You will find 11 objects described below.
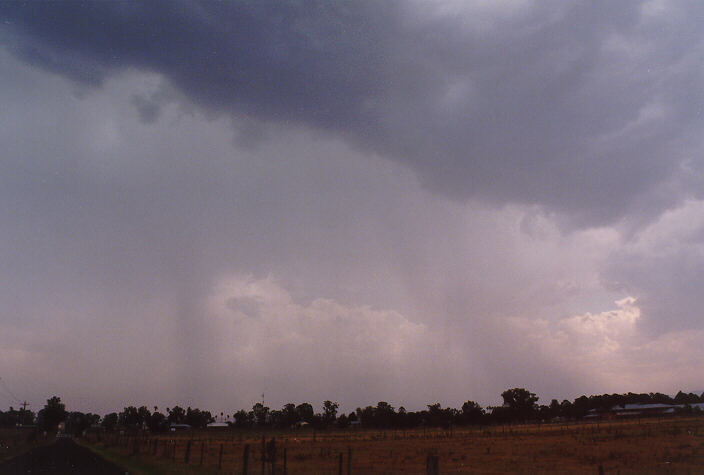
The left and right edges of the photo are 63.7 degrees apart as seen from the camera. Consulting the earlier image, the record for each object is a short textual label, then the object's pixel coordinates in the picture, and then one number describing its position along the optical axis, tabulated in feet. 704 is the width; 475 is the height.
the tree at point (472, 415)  519.19
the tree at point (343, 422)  568.82
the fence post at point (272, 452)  72.54
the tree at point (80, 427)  562.25
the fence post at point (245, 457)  75.36
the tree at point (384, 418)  547.33
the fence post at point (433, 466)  38.90
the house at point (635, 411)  531.25
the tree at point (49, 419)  612.08
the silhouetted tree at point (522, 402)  573.61
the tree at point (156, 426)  652.07
